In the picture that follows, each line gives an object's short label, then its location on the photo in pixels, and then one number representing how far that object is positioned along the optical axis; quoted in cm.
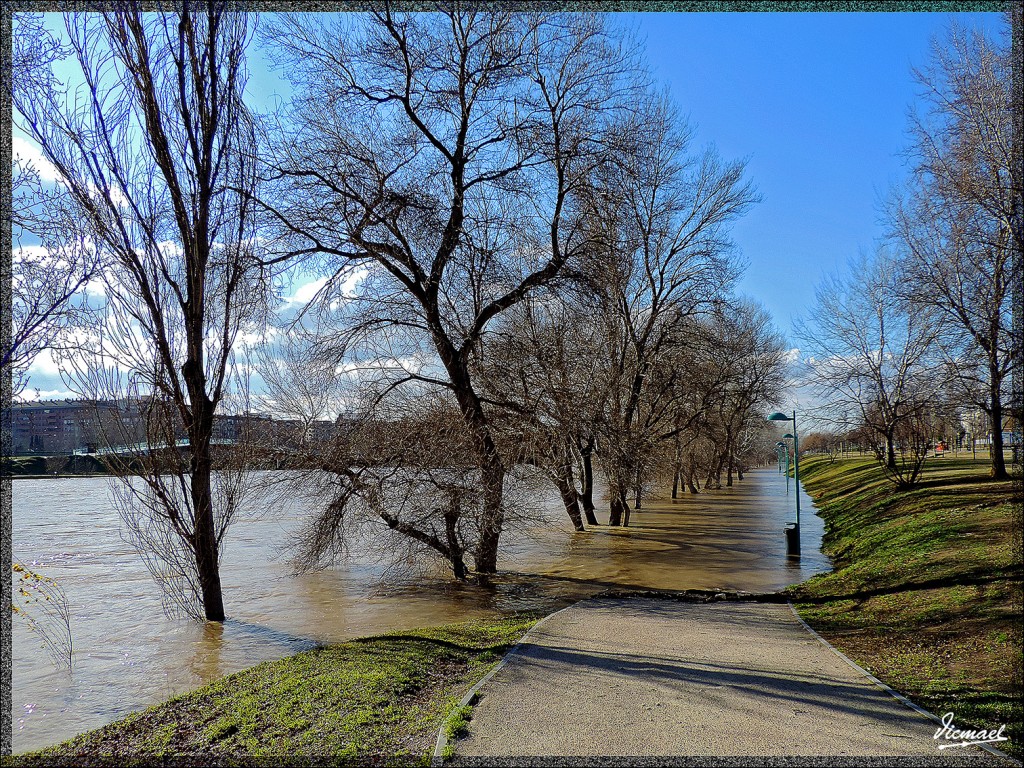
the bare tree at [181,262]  896
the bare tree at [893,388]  1927
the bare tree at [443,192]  1291
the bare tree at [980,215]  872
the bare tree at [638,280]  1542
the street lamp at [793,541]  1775
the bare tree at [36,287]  598
